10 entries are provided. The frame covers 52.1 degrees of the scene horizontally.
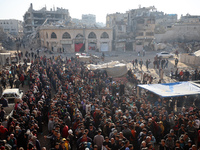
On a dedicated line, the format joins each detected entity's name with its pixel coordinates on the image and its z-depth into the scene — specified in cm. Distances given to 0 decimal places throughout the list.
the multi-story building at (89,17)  13823
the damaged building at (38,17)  6500
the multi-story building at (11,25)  8719
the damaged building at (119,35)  4784
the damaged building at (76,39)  4212
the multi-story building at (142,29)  4728
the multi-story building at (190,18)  6154
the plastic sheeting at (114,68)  2089
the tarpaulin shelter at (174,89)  1217
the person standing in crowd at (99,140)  750
